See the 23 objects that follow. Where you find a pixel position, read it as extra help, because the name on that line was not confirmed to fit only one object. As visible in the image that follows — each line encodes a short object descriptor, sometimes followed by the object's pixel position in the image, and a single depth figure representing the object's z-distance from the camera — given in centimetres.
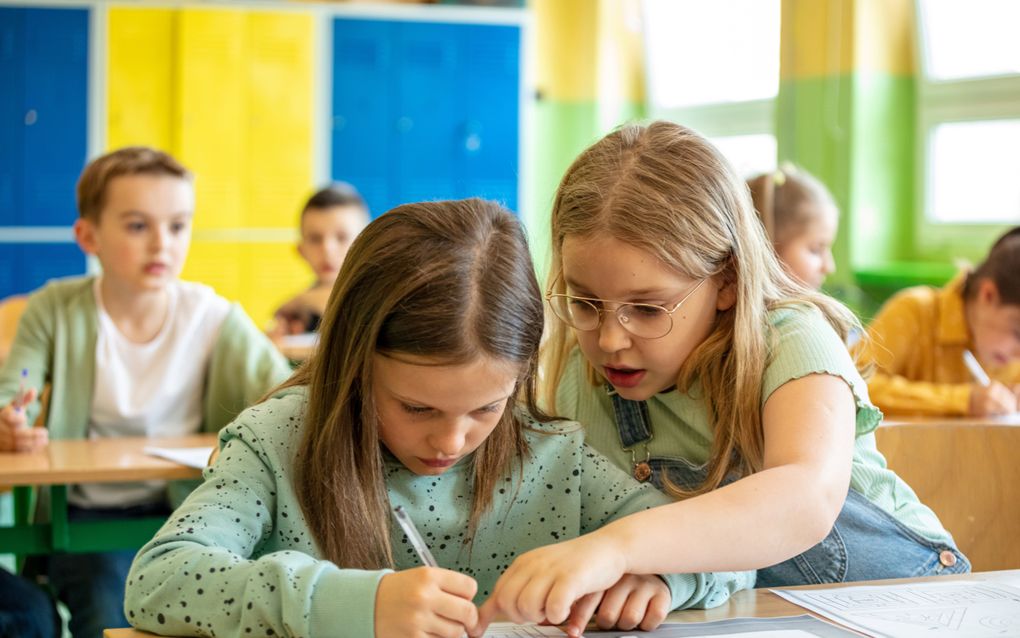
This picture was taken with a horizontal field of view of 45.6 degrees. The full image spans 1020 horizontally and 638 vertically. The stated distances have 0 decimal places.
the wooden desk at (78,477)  201
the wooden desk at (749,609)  116
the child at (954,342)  286
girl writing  110
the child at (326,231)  435
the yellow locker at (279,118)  588
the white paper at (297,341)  353
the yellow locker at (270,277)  584
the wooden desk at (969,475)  175
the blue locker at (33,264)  559
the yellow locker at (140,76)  570
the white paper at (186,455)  207
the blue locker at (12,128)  560
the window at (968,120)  446
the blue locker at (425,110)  602
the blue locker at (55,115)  563
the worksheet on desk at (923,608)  111
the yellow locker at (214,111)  577
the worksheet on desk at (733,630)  109
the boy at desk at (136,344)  258
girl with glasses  137
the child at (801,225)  311
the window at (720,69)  554
